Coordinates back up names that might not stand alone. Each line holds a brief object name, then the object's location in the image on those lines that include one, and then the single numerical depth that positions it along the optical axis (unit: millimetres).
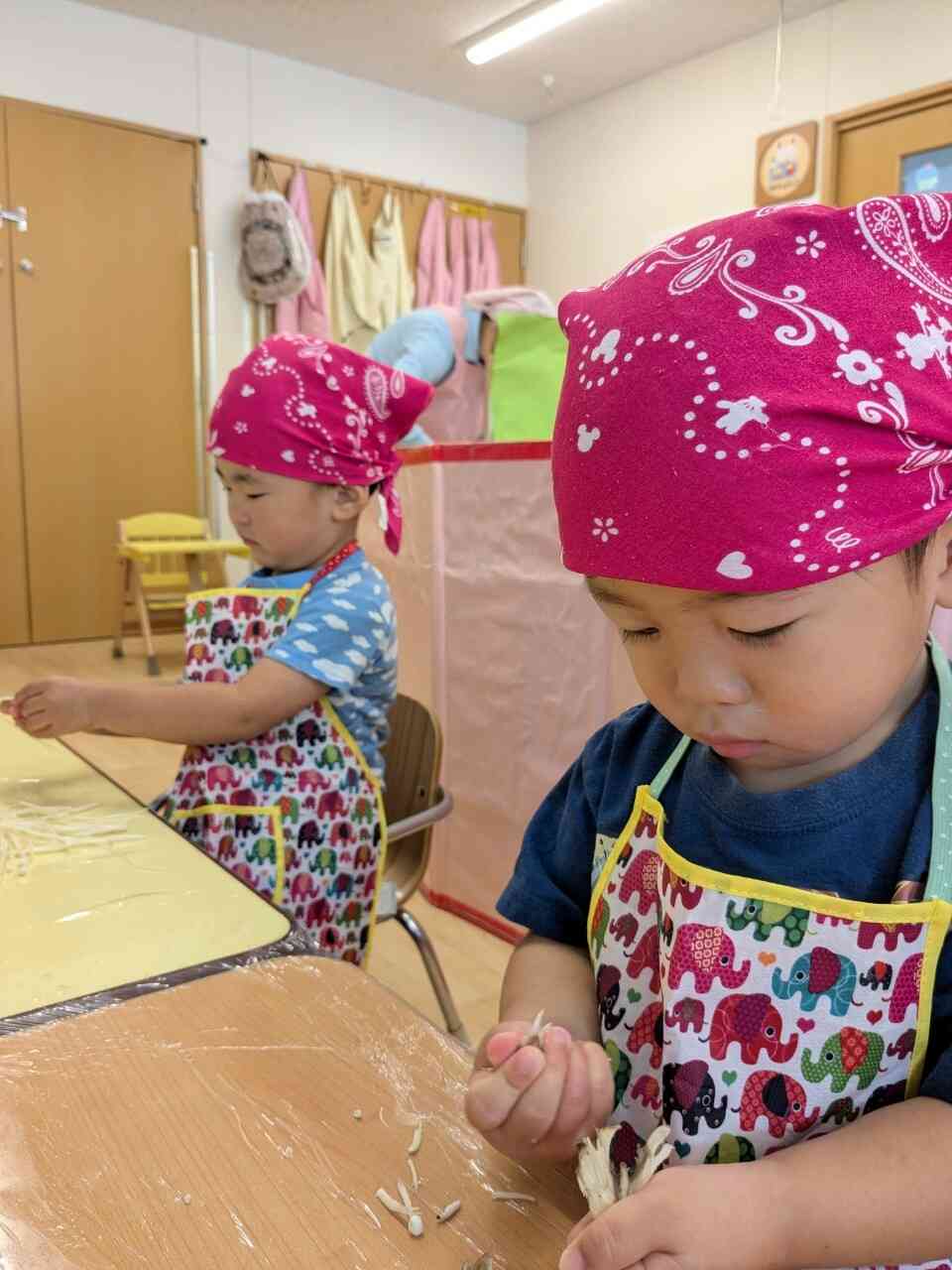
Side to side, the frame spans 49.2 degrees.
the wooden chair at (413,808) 1557
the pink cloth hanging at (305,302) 5543
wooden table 518
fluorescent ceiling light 4727
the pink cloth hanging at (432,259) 6047
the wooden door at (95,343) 4934
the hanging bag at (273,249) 5242
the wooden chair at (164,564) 4895
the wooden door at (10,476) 4844
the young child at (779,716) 515
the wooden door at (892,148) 4492
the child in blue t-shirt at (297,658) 1389
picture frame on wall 4934
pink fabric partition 2133
